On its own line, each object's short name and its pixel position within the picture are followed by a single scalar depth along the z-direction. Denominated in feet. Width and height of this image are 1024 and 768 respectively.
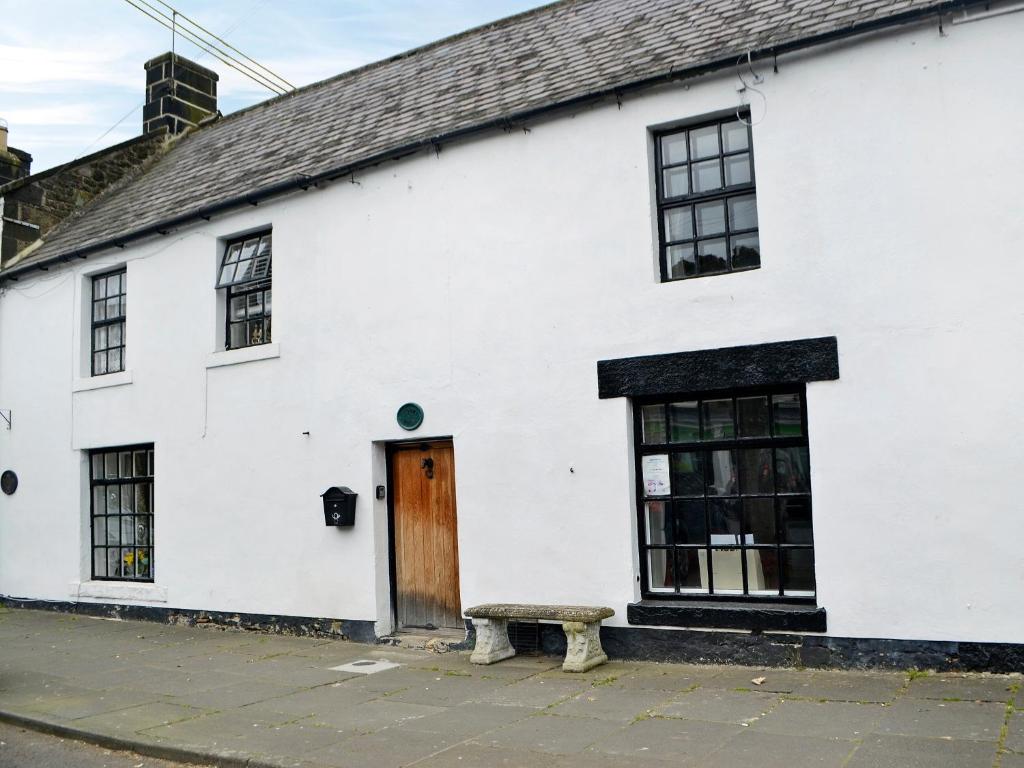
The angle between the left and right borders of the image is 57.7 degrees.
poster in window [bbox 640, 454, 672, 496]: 27.94
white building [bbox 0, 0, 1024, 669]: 24.09
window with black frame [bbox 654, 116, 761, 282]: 27.53
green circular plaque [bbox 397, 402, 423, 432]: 32.17
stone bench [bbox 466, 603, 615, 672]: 26.76
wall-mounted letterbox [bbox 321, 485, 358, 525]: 33.32
